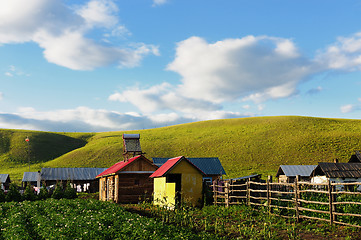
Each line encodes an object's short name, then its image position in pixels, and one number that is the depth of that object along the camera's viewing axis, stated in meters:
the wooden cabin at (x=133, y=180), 33.62
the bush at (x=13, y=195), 36.34
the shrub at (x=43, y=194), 38.97
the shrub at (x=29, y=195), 37.91
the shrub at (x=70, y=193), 38.97
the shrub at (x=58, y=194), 38.69
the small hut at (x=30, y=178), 61.48
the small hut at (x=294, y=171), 50.34
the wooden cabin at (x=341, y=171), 37.88
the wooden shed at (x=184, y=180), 26.83
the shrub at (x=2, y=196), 35.74
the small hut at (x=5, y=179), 62.92
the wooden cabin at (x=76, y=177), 62.22
